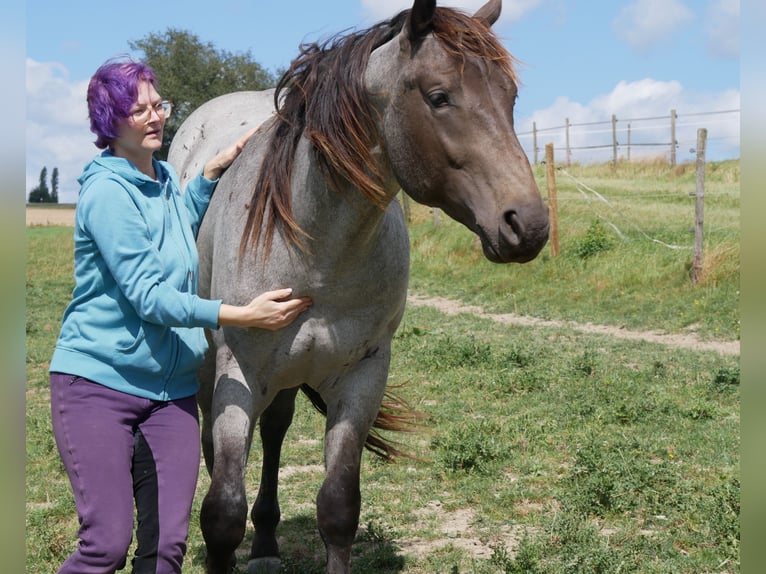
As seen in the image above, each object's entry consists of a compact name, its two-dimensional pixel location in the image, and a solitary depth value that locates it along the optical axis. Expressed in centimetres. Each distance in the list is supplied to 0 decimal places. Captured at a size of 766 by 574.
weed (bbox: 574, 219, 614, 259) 1248
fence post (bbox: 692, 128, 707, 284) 1059
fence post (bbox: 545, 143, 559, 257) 1301
